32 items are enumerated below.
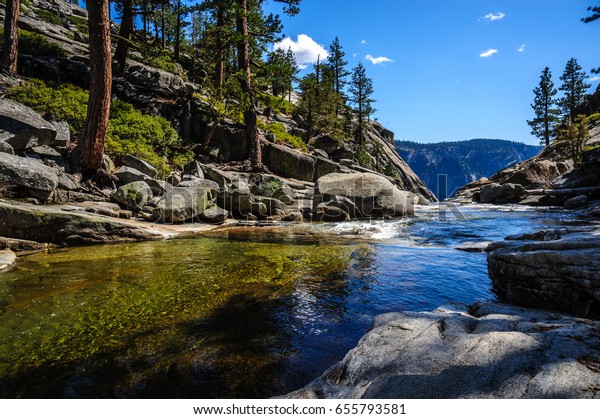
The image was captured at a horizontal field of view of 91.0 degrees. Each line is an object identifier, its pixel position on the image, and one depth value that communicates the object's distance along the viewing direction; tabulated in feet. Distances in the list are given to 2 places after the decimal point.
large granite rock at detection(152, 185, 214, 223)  36.65
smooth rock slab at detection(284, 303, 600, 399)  6.61
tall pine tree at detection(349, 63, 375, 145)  163.68
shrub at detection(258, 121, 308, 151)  87.91
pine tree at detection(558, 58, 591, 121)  181.37
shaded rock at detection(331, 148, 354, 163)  133.49
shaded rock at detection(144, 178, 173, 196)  41.61
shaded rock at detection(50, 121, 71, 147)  38.70
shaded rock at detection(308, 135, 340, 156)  131.75
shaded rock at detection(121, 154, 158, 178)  45.80
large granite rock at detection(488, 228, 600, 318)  13.01
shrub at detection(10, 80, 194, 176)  43.45
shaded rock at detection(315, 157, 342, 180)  82.99
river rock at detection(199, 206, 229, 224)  40.81
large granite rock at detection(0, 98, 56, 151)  32.50
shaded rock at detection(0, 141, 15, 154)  30.19
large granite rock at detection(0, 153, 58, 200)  26.37
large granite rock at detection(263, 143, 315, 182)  77.25
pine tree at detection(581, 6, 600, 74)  59.06
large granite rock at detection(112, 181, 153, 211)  36.60
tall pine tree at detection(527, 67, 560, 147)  174.60
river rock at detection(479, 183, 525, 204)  93.91
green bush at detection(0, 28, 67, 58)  63.41
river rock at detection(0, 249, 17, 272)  19.06
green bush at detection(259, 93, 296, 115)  65.36
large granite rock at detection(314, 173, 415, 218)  53.78
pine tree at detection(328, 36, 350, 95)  182.29
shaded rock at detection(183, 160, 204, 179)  51.70
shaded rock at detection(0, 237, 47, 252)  22.65
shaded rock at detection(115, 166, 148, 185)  41.34
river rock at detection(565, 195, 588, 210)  66.19
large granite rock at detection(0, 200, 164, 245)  23.35
